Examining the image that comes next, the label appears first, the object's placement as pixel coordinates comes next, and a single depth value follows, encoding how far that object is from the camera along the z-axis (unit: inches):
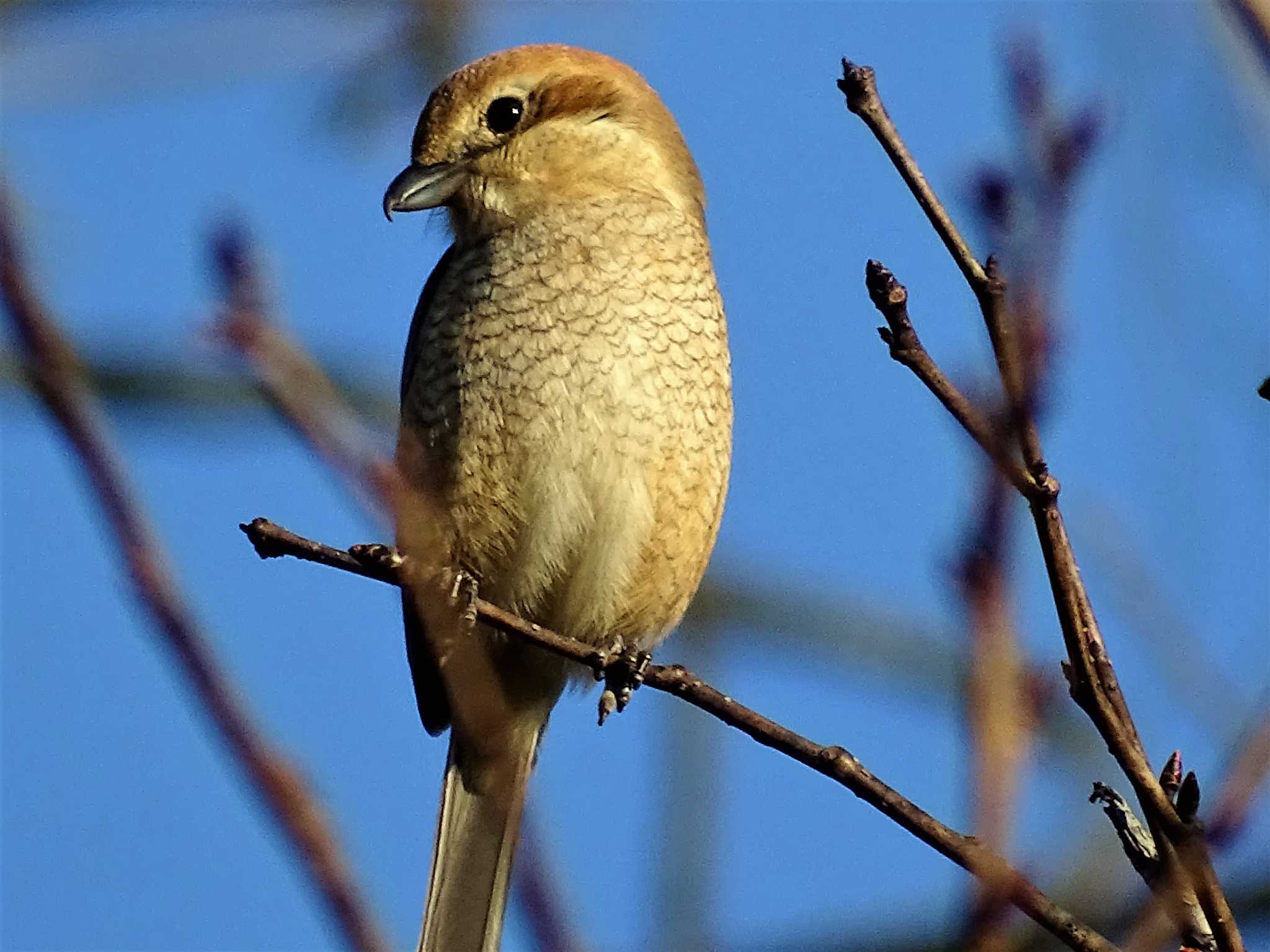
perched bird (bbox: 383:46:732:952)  154.7
